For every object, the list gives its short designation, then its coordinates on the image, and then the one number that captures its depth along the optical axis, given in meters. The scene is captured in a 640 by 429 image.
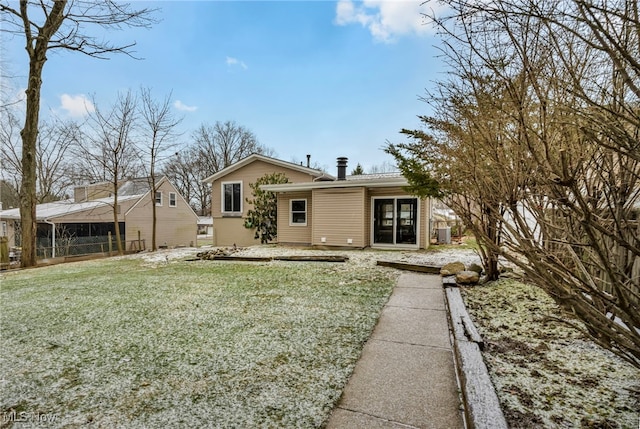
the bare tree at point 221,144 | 33.25
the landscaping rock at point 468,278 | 5.62
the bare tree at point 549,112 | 1.36
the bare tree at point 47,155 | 15.91
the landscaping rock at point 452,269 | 6.23
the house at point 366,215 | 10.82
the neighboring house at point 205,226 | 32.60
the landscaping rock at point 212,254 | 9.66
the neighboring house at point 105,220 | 16.31
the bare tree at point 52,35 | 8.85
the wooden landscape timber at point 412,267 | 6.85
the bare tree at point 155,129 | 14.99
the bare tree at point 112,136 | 14.47
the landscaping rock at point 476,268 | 6.17
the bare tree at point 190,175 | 32.75
